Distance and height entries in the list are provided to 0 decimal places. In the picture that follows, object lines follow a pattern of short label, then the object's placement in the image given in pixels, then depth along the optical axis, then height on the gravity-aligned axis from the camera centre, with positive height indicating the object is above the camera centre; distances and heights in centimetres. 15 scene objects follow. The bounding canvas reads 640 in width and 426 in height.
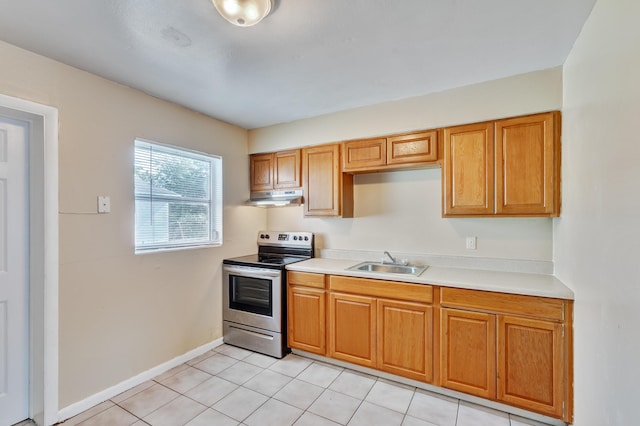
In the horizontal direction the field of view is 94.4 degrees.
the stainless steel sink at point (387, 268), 274 -55
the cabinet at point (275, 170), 330 +48
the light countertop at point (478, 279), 194 -51
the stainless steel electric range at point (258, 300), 290 -91
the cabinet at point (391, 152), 256 +54
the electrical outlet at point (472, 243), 261 -28
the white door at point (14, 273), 192 -40
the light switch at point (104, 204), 220 +6
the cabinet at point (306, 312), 277 -97
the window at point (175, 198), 259 +14
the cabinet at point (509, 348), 187 -94
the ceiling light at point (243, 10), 139 +98
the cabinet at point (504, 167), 211 +33
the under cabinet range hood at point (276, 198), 326 +15
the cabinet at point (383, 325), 230 -95
